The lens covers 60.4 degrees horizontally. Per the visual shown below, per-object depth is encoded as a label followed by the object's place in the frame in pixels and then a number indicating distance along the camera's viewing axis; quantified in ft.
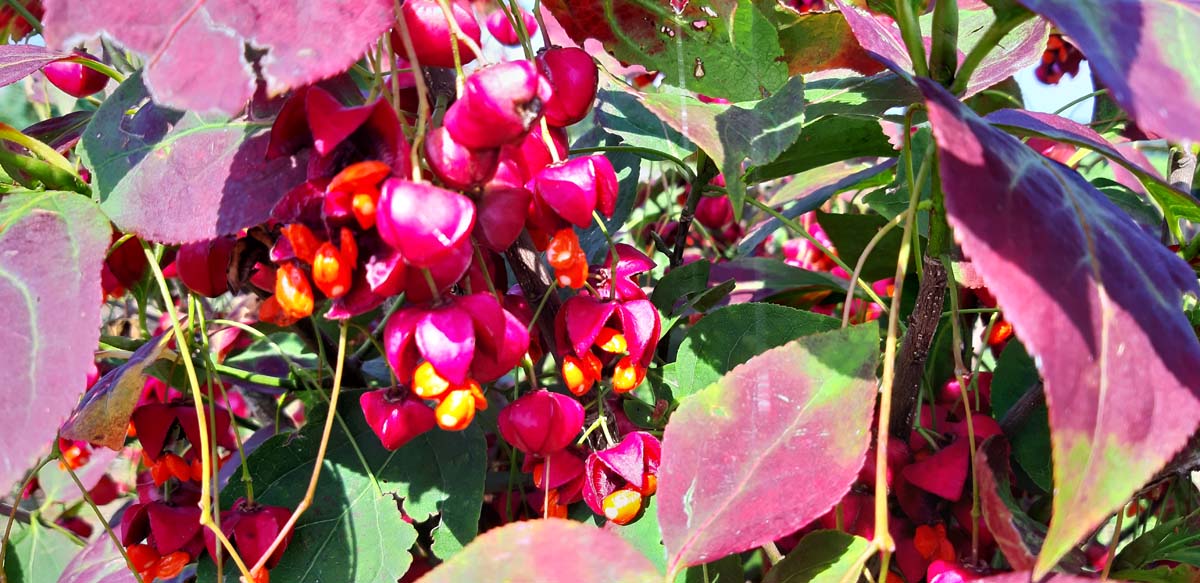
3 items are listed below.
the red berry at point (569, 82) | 0.50
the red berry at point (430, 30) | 0.47
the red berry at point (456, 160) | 0.40
